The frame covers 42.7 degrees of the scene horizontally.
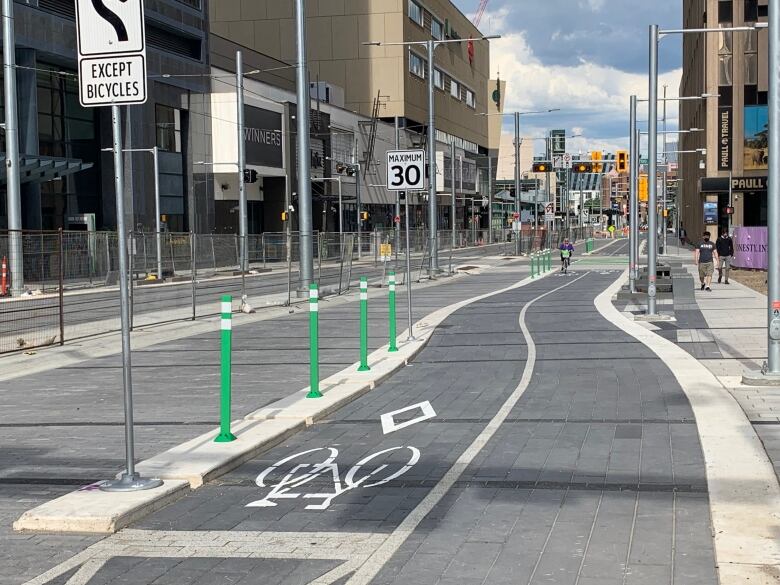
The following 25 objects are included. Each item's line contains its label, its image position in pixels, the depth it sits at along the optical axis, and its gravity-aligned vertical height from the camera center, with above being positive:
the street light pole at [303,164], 28.23 +1.92
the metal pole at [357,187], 68.96 +2.87
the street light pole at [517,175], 65.25 +3.48
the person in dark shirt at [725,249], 33.56 -0.83
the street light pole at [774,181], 12.09 +0.52
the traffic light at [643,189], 41.88 +1.52
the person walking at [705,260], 30.36 -1.08
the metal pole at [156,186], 46.38 +2.15
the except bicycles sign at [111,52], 6.82 +1.24
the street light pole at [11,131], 30.75 +3.20
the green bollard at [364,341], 13.41 -1.51
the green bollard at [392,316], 15.44 -1.36
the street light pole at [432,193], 40.34 +1.44
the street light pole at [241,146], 45.67 +4.02
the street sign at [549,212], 69.75 +1.01
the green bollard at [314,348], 11.18 -1.33
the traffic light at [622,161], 46.64 +3.03
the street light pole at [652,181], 20.81 +0.94
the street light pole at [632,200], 28.94 +0.79
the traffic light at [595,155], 61.25 +4.35
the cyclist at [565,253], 46.19 -1.23
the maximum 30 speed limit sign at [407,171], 17.03 +0.98
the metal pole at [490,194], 100.16 +3.38
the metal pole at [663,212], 66.06 +0.87
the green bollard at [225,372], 8.73 -1.24
